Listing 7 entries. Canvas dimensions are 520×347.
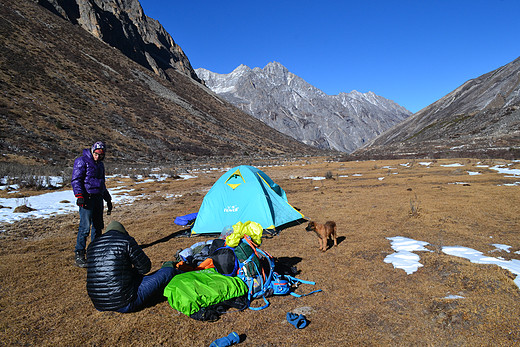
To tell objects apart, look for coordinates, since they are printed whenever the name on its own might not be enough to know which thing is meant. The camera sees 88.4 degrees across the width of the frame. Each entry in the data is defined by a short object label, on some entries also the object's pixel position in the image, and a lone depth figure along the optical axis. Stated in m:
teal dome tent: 8.45
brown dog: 6.48
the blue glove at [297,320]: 3.61
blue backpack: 4.43
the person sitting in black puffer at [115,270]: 3.58
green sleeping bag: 3.85
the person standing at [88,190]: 5.41
